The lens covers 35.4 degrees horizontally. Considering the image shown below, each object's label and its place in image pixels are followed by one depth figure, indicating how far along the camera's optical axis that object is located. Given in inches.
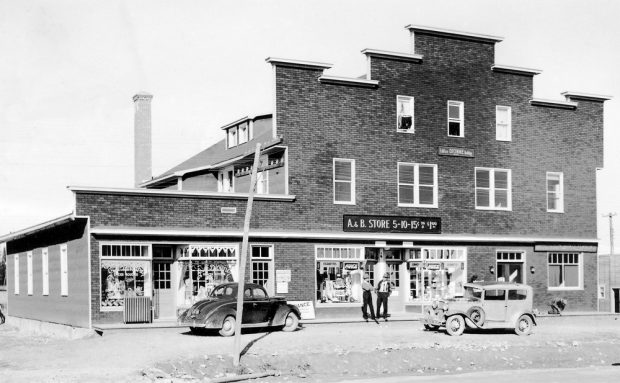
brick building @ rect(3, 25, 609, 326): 1362.0
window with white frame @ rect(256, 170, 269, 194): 1562.5
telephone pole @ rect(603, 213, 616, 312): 3430.1
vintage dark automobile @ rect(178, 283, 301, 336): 1161.4
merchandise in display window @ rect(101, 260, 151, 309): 1314.0
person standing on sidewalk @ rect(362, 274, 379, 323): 1402.6
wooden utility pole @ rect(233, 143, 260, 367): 962.7
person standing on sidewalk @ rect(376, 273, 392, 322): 1403.8
